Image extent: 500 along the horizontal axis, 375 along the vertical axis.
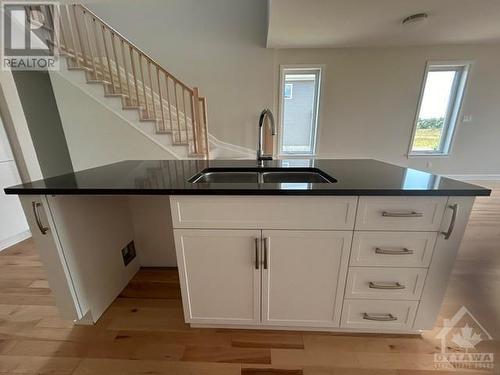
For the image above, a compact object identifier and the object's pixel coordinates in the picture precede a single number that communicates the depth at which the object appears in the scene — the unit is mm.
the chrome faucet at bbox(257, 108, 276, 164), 1403
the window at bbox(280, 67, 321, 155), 4137
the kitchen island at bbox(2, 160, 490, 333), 939
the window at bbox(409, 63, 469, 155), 4023
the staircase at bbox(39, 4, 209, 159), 2895
